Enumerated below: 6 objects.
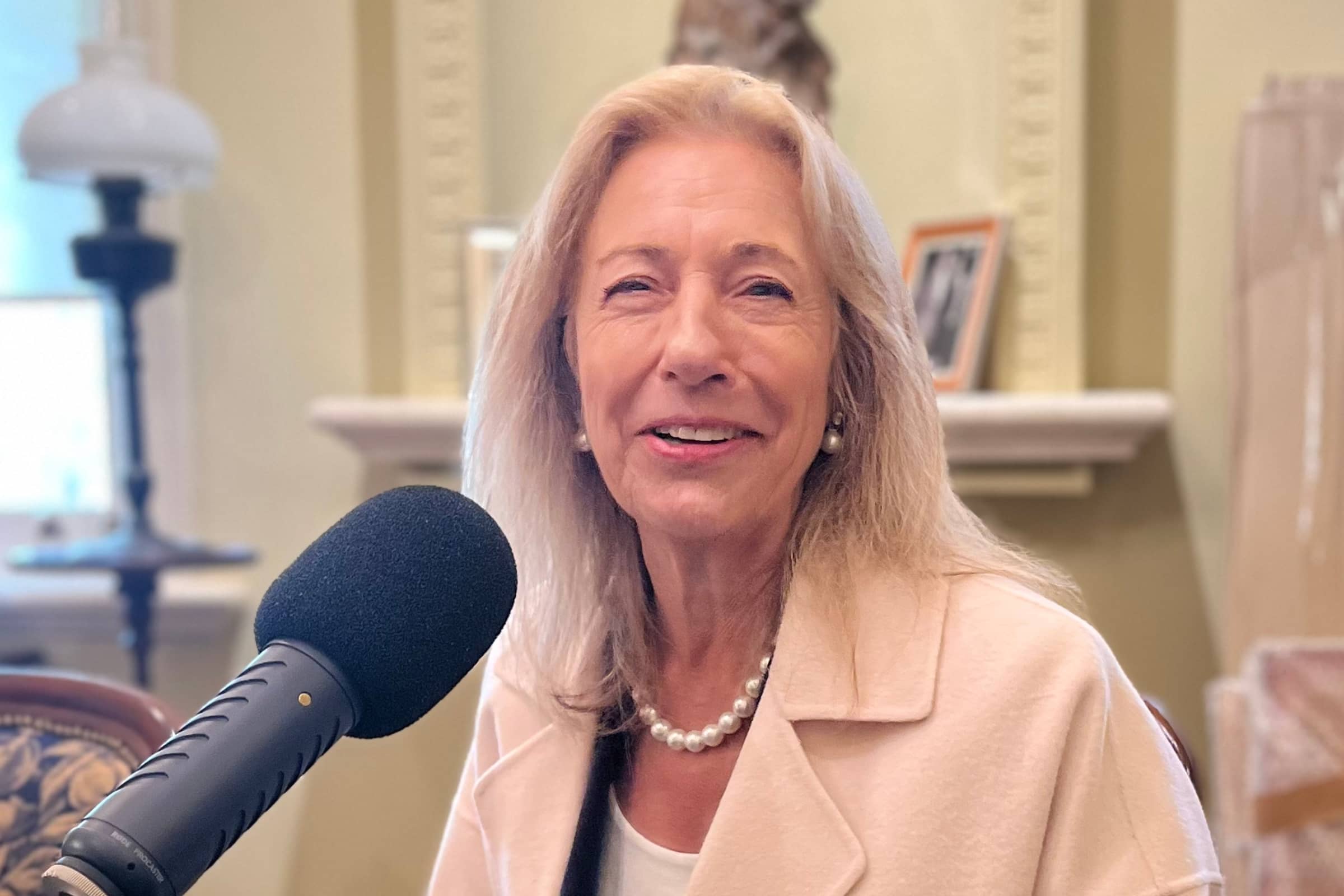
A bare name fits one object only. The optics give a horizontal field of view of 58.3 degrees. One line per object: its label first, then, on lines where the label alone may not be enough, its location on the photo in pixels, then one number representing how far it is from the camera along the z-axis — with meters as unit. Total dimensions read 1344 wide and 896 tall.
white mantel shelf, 2.14
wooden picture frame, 2.24
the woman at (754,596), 0.90
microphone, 0.51
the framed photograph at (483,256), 2.45
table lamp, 2.15
